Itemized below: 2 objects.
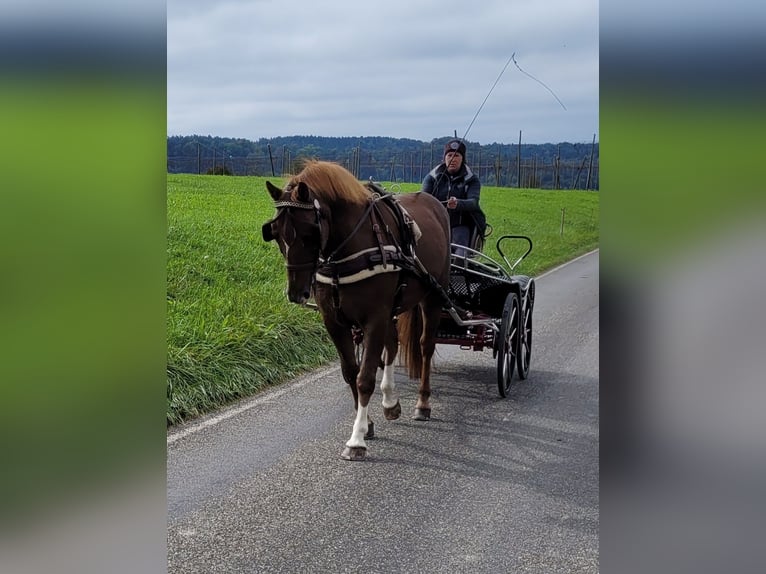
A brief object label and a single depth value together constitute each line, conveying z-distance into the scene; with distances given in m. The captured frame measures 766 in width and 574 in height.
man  6.95
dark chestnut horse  4.69
